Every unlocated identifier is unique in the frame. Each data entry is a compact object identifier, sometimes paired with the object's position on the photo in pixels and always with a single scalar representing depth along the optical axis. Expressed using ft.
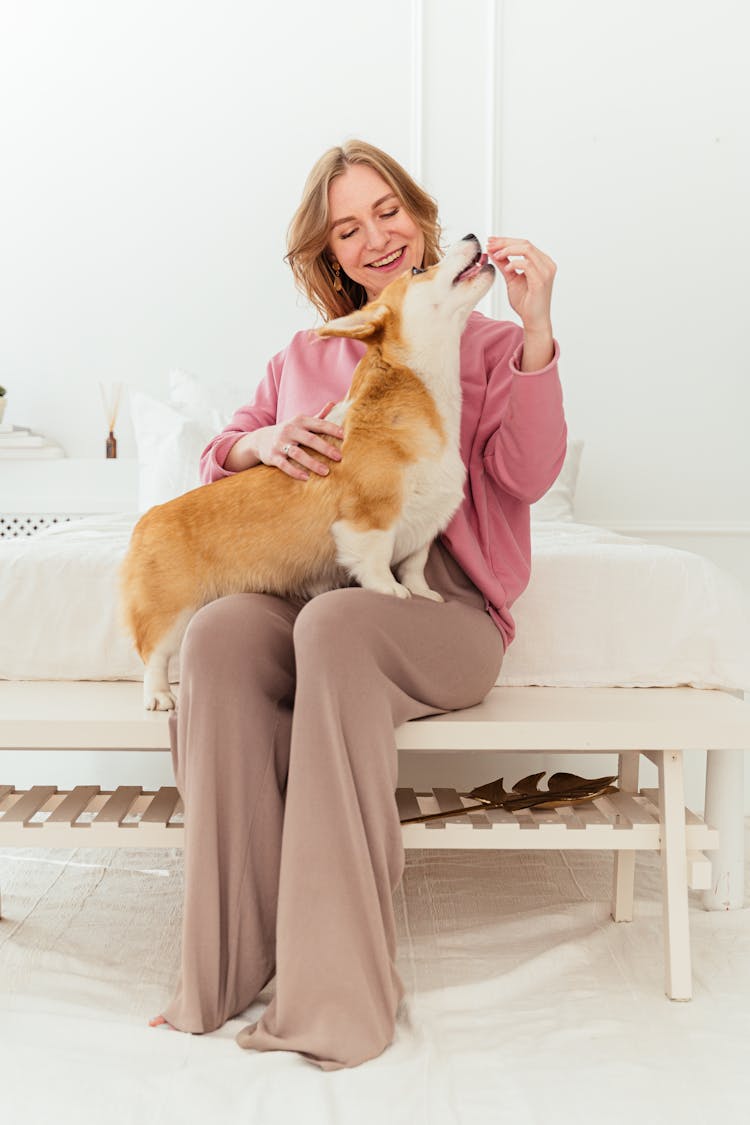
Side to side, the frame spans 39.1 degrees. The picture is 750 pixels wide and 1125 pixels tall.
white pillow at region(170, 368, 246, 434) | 10.20
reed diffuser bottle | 11.87
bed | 4.73
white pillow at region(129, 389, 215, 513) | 9.55
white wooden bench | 4.69
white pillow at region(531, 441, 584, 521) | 9.98
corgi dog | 4.78
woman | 3.95
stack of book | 11.60
